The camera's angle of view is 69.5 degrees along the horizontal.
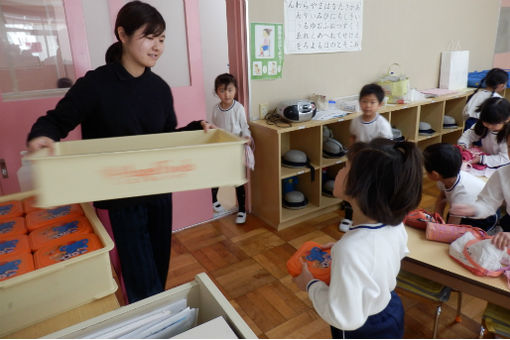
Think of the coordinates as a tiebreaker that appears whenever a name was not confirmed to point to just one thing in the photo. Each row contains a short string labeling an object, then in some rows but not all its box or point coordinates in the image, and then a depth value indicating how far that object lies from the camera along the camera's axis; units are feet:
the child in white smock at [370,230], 3.26
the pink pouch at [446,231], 4.94
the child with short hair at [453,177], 6.13
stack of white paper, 2.56
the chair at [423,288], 5.24
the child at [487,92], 12.14
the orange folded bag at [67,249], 3.47
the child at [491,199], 5.59
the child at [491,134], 7.98
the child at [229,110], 9.38
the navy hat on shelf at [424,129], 13.12
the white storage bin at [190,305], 2.61
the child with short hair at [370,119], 9.20
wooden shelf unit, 9.69
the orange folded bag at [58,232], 3.80
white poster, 9.98
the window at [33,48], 6.75
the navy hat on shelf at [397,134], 11.83
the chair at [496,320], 4.51
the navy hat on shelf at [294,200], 10.54
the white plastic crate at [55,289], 3.18
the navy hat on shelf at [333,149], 10.82
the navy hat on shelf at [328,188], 11.38
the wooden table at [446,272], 4.17
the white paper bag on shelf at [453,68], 13.91
